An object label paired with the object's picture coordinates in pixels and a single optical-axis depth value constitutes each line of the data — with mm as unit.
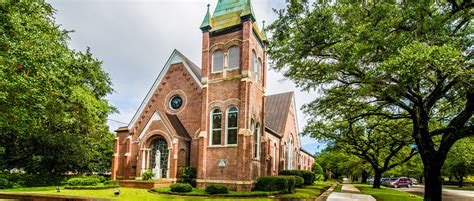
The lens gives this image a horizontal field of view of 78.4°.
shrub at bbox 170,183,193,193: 17062
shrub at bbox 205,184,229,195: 16906
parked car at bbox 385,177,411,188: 43106
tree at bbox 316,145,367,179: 38969
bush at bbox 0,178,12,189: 21162
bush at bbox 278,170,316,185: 29070
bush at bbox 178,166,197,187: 20247
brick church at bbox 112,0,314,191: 19594
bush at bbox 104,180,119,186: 21439
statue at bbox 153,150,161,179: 21953
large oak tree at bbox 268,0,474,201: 10034
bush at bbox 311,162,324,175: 47522
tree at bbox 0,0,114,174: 11898
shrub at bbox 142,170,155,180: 20578
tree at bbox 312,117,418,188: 20484
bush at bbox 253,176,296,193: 18984
